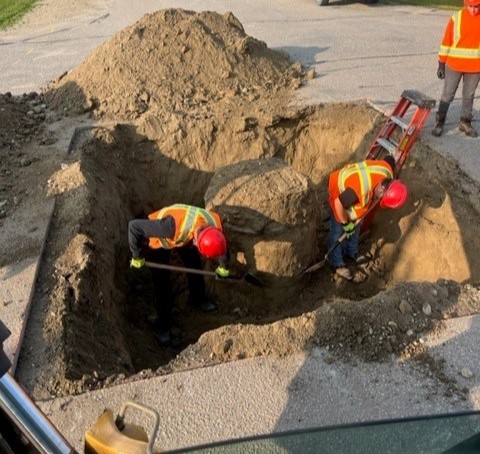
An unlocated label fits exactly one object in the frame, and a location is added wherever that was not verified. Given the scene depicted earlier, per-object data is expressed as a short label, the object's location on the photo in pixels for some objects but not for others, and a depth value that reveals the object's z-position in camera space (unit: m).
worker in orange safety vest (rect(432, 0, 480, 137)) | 7.14
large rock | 6.01
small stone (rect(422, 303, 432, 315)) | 4.58
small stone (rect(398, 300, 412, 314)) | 4.56
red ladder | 6.39
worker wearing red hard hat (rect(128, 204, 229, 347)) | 5.22
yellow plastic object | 1.66
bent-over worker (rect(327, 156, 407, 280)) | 5.84
